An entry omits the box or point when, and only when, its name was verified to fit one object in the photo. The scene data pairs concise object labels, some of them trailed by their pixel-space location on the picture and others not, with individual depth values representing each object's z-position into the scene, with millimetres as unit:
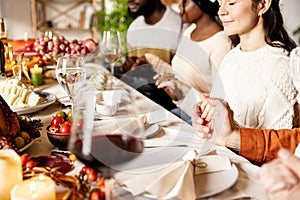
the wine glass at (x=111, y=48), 1930
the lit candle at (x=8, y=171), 800
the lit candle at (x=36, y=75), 2008
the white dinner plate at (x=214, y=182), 824
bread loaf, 1437
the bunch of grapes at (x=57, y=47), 2055
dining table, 835
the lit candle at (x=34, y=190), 754
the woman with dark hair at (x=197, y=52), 2062
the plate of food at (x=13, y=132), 1000
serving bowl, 1077
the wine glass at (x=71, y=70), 1368
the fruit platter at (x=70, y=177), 806
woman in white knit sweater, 1511
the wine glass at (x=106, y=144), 757
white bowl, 1326
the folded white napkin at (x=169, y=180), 791
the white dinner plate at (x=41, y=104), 1405
